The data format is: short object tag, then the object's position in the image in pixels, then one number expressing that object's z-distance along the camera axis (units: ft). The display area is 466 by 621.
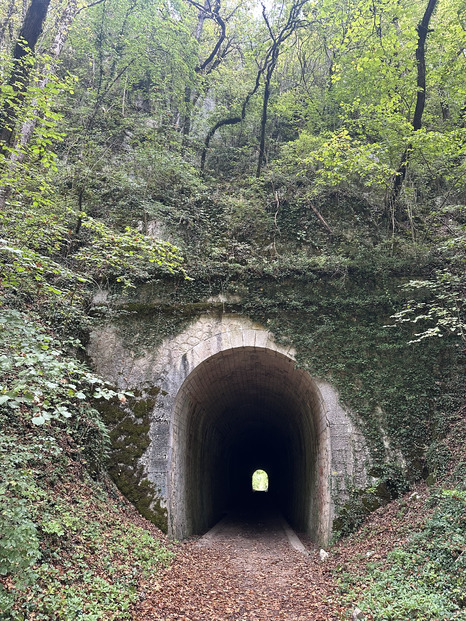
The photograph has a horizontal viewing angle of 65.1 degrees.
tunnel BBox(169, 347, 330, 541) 27.99
